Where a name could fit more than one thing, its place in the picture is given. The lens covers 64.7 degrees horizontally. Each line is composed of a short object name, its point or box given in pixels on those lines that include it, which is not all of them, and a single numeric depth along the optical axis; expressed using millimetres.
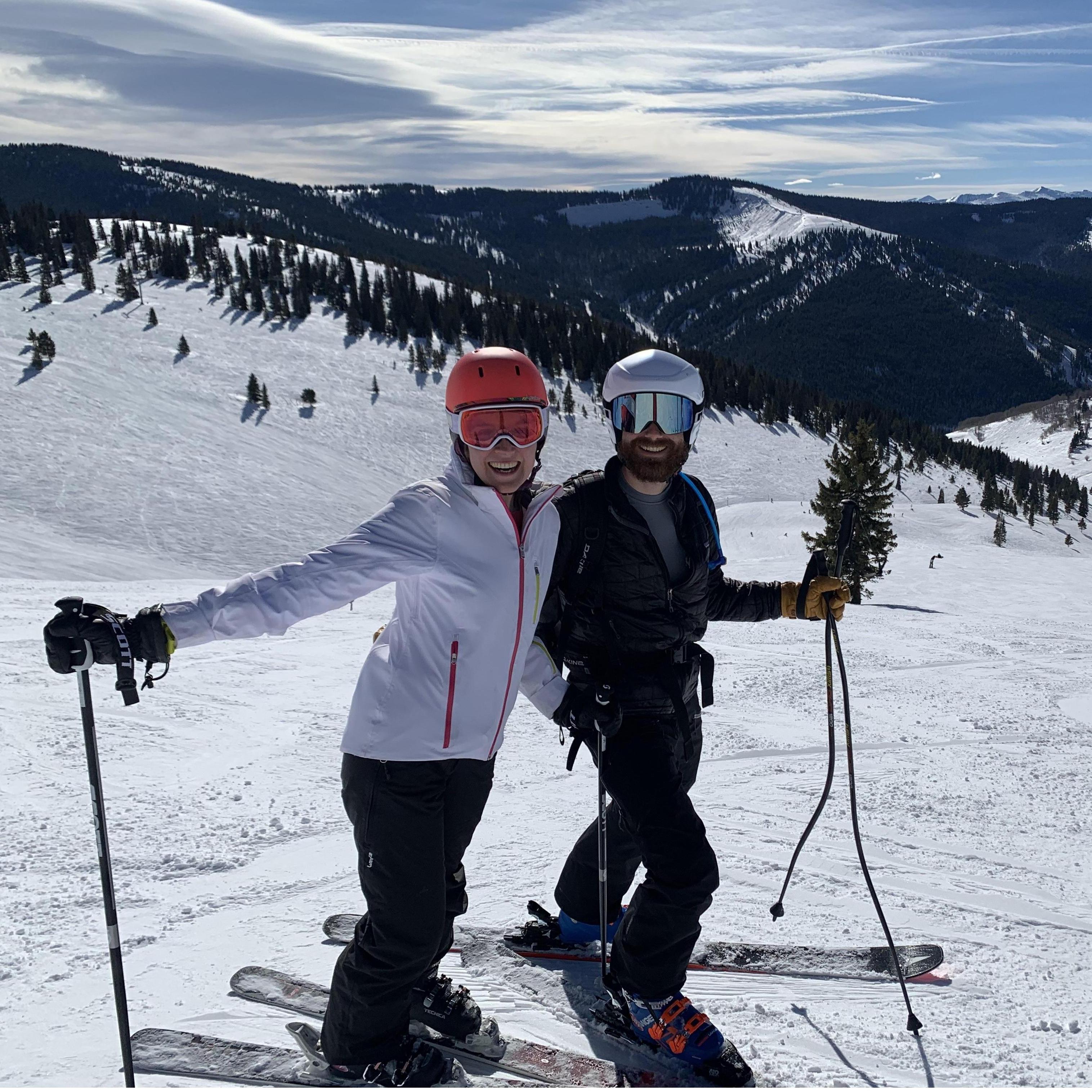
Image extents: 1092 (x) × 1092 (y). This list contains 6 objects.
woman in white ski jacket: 2924
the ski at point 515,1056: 3232
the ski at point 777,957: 3932
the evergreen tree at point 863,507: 26734
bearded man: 3289
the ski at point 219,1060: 3121
